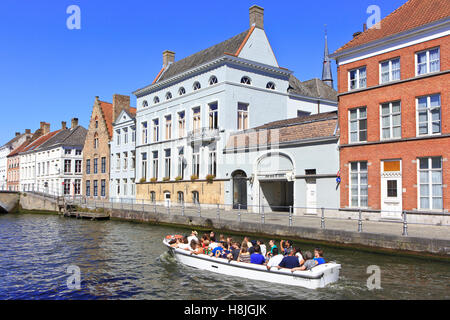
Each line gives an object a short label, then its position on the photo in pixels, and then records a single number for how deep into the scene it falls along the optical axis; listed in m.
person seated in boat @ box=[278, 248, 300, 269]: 11.76
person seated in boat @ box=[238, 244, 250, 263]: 12.89
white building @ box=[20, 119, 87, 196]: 57.56
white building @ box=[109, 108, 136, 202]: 45.84
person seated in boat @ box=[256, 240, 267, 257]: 13.39
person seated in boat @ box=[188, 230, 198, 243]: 15.57
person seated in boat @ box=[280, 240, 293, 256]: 12.75
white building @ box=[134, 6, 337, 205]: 32.69
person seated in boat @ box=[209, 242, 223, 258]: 13.75
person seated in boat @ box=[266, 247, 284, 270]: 12.00
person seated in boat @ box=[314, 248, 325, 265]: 11.80
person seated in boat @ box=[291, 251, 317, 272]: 11.50
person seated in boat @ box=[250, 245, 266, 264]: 12.44
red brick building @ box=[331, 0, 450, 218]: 19.62
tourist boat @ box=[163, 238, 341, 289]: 11.31
